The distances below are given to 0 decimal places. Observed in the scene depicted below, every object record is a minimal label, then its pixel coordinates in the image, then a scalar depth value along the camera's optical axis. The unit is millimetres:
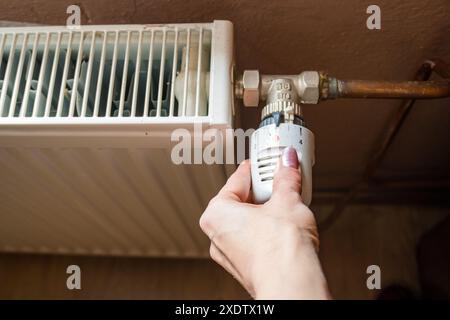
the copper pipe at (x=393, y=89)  573
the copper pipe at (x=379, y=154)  701
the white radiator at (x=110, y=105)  512
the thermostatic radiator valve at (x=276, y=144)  452
